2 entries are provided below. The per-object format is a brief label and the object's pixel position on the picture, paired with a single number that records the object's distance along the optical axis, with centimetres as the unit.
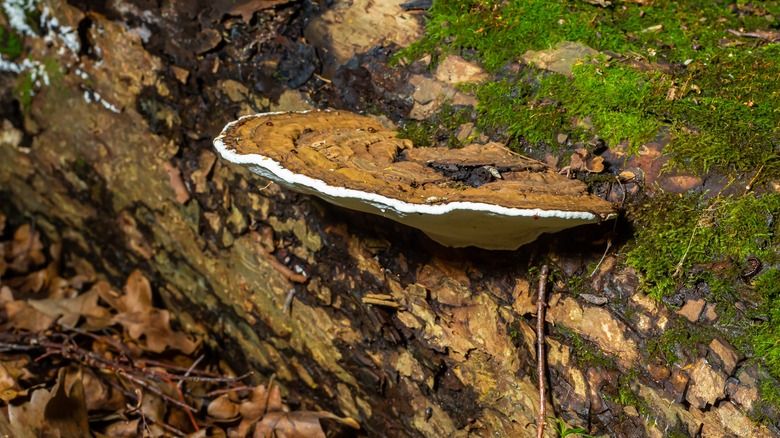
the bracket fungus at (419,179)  122
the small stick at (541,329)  132
